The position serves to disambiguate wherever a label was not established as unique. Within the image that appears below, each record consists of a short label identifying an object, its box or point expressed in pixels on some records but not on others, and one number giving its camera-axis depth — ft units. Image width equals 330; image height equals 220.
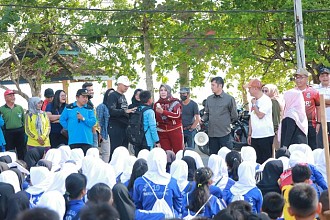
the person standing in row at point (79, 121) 41.16
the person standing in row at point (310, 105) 39.78
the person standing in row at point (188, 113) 48.85
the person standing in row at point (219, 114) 42.14
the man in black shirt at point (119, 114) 42.63
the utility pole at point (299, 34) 55.52
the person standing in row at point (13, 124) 45.75
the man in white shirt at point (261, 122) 40.09
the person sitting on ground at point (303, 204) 18.97
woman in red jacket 43.14
